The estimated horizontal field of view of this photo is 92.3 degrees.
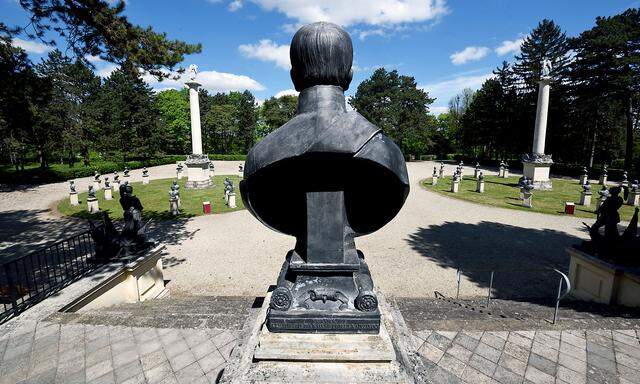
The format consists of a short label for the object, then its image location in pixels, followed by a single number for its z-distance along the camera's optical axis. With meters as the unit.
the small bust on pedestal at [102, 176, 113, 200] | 19.62
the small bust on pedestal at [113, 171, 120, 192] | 23.80
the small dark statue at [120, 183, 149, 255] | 6.79
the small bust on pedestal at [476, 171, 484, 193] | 21.55
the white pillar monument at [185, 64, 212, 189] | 23.17
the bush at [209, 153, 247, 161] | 49.88
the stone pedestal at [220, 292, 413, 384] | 2.25
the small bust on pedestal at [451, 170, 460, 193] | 21.45
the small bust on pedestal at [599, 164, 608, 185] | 25.34
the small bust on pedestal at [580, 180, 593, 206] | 17.16
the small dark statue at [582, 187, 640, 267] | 6.20
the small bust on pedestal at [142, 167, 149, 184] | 26.15
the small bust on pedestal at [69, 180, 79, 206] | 17.73
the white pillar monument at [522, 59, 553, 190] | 23.27
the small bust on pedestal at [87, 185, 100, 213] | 16.22
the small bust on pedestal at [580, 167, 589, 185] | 25.17
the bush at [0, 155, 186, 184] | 26.69
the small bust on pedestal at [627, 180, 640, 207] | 17.05
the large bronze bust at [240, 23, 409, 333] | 2.28
